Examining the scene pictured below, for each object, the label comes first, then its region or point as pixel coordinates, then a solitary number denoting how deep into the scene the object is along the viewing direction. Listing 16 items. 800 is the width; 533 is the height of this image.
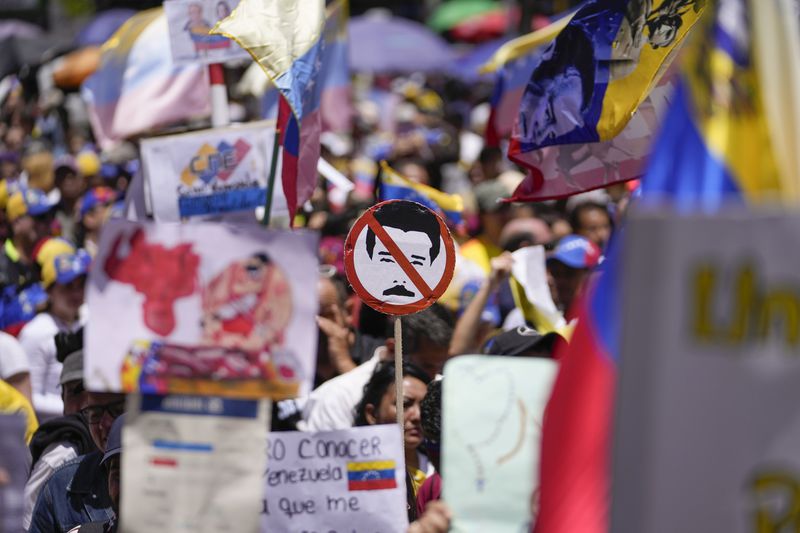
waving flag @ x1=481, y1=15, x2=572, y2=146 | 17.50
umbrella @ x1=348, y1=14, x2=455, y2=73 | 43.91
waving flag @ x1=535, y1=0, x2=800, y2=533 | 4.91
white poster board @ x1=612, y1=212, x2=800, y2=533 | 4.52
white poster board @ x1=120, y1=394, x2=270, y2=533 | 6.30
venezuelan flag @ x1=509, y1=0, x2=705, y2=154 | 9.98
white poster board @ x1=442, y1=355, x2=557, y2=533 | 6.37
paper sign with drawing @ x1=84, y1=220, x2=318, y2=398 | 6.22
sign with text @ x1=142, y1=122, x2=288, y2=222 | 12.77
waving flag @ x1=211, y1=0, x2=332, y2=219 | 11.04
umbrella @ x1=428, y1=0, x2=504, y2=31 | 59.31
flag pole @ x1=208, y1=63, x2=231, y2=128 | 13.60
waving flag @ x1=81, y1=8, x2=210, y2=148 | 18.44
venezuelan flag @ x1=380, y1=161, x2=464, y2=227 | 13.95
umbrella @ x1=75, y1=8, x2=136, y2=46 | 43.09
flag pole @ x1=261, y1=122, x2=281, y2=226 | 11.35
